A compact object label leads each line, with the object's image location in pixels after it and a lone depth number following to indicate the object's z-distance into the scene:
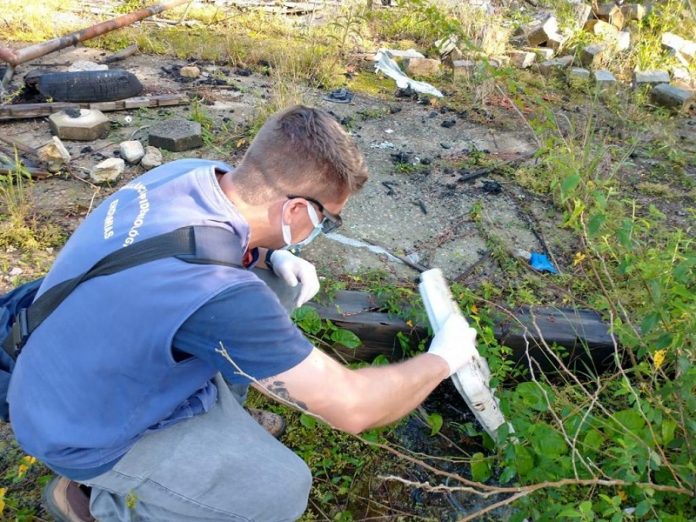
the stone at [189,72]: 5.72
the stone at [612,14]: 7.85
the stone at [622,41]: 6.63
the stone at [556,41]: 7.01
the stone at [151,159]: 3.97
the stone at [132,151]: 3.98
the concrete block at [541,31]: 7.07
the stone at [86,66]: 5.65
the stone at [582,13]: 7.54
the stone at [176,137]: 4.18
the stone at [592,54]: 6.47
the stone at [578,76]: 6.05
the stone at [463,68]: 6.05
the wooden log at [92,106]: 4.47
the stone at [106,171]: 3.74
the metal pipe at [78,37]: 5.00
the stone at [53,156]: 3.81
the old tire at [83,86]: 4.71
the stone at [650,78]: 5.77
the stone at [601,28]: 7.06
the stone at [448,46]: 6.42
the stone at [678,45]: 6.59
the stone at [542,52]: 6.51
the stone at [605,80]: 5.82
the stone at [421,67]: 6.20
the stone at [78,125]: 4.30
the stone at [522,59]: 6.50
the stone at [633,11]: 7.81
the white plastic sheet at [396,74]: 5.74
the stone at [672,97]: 5.49
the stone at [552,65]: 6.43
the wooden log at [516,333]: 2.53
